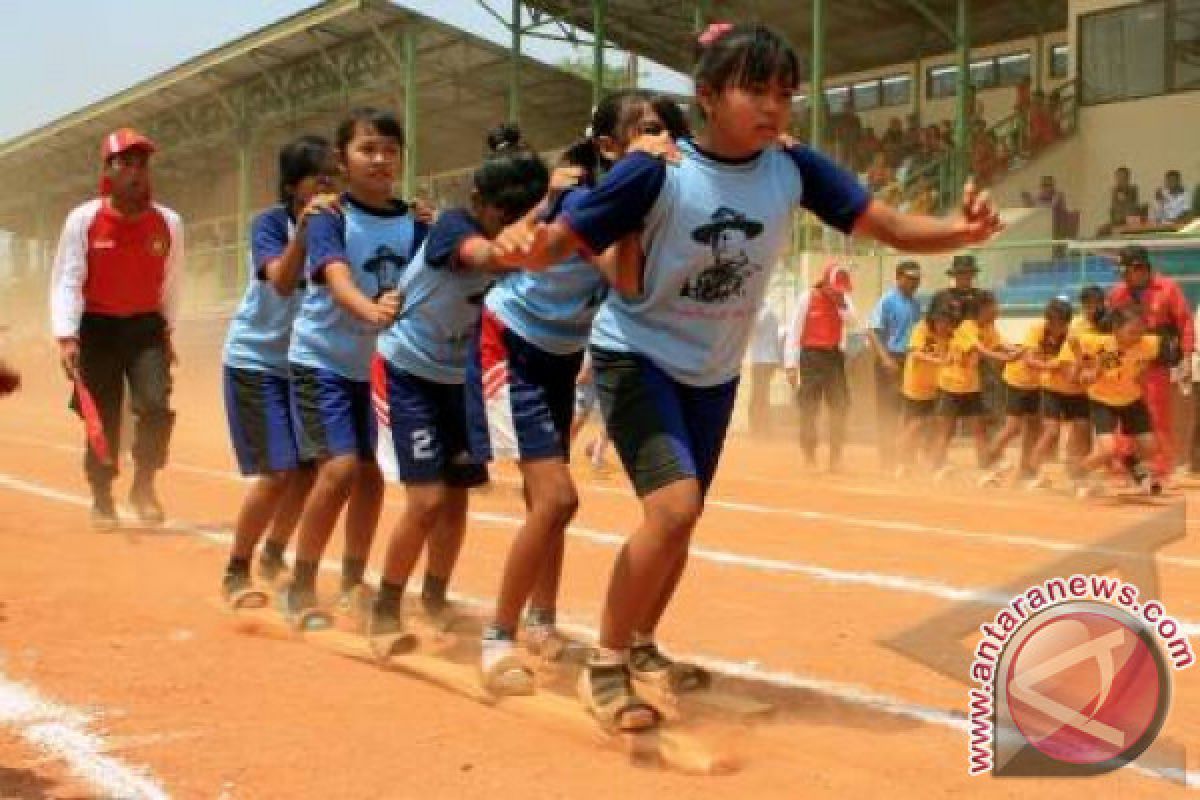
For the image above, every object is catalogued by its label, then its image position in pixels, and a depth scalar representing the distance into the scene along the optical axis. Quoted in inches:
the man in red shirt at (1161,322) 475.2
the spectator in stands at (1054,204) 858.8
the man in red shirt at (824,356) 544.7
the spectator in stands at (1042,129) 902.4
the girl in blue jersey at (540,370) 197.6
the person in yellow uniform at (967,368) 522.0
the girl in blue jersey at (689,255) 169.5
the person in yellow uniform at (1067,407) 477.4
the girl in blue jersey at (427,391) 217.9
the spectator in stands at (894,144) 979.3
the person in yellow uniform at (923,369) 532.1
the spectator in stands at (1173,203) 756.6
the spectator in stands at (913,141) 957.8
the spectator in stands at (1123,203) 796.6
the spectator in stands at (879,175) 926.3
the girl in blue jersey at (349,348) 230.8
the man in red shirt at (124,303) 341.4
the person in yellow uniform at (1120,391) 454.0
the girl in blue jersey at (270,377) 258.7
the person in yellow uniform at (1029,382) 489.7
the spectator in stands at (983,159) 901.2
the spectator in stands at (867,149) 1010.1
